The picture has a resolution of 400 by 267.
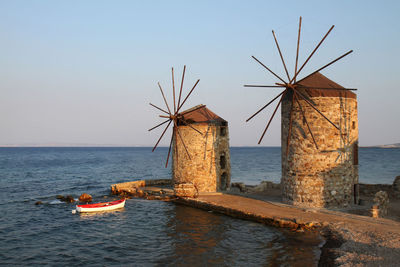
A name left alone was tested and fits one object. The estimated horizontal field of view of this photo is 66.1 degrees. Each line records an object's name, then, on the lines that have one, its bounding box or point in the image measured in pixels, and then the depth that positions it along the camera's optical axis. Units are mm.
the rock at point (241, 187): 25808
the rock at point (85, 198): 24584
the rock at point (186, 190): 21547
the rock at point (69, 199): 25050
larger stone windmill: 16938
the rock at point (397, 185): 20594
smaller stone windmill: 23297
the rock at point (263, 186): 24495
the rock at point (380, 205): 15156
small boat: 20531
